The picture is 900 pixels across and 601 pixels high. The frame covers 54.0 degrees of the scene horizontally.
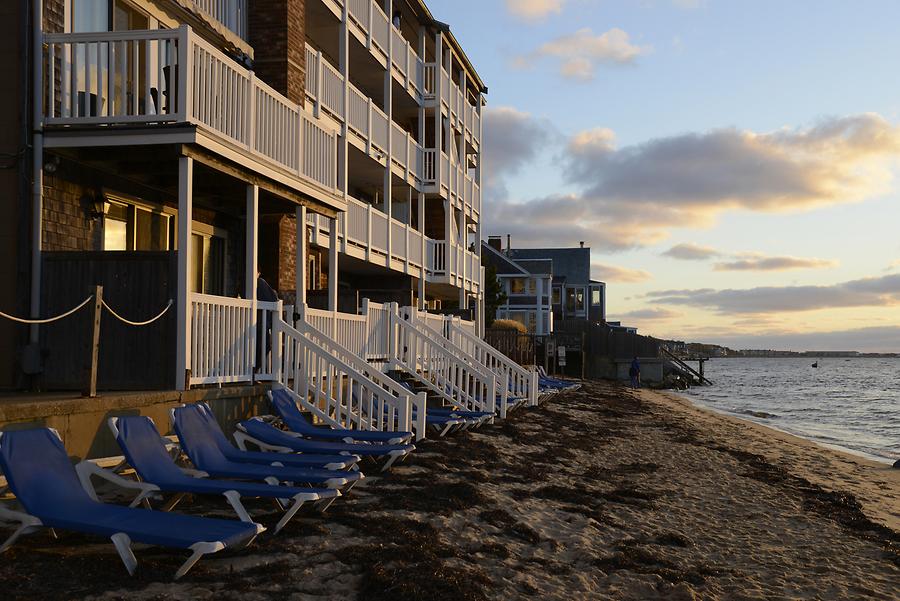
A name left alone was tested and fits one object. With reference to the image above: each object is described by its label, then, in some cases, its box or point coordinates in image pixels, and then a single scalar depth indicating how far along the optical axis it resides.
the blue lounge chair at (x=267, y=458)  8.03
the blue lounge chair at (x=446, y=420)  13.07
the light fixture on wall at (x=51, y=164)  9.94
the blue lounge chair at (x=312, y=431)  10.03
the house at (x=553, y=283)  63.22
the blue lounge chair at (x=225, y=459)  7.23
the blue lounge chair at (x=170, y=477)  6.32
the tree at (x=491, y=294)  48.09
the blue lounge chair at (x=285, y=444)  8.99
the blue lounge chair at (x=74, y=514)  5.27
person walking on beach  47.87
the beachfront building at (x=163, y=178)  9.71
